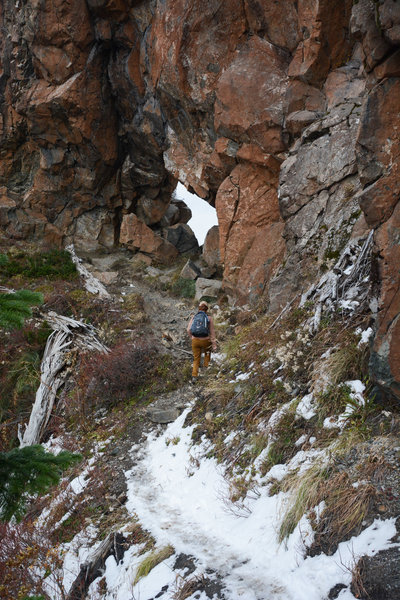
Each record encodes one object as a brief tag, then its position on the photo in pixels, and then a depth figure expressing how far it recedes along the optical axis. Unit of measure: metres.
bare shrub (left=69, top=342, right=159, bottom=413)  8.60
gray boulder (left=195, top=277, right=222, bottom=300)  14.03
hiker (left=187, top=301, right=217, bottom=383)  8.26
